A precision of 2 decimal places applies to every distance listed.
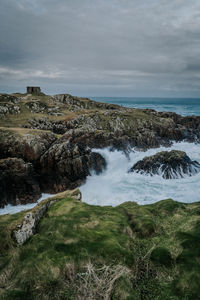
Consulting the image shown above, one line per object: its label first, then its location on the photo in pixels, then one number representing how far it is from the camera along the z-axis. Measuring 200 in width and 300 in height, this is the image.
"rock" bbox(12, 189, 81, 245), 8.58
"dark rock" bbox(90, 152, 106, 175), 32.97
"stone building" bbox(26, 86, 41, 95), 76.09
